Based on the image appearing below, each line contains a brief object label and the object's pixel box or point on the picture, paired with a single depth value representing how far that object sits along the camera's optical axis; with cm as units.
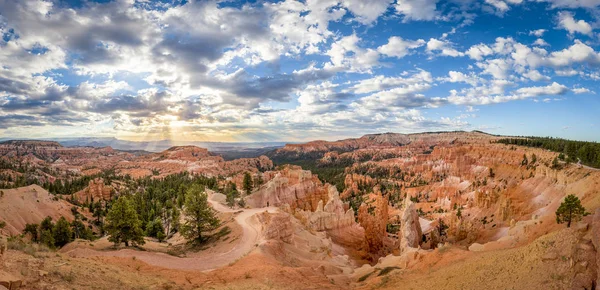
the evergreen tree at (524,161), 9181
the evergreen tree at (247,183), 6816
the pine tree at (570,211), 2819
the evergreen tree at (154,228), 4853
